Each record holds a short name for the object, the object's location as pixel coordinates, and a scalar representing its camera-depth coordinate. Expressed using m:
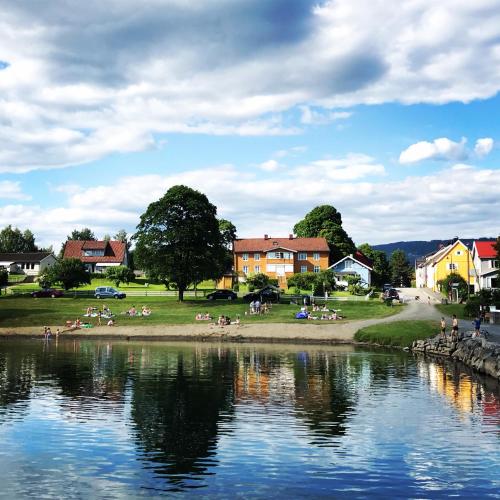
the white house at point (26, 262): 139.00
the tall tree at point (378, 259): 160.38
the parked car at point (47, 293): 91.00
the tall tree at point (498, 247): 66.19
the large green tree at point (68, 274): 97.75
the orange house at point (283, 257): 127.12
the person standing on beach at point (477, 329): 53.94
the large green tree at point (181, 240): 84.81
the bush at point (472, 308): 71.44
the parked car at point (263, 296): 87.12
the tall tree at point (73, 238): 198.50
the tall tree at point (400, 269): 188.00
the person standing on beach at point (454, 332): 54.63
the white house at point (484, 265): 109.81
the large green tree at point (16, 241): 182.49
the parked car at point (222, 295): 89.69
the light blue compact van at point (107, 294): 91.50
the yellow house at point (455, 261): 125.88
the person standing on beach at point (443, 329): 57.11
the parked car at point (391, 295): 90.46
